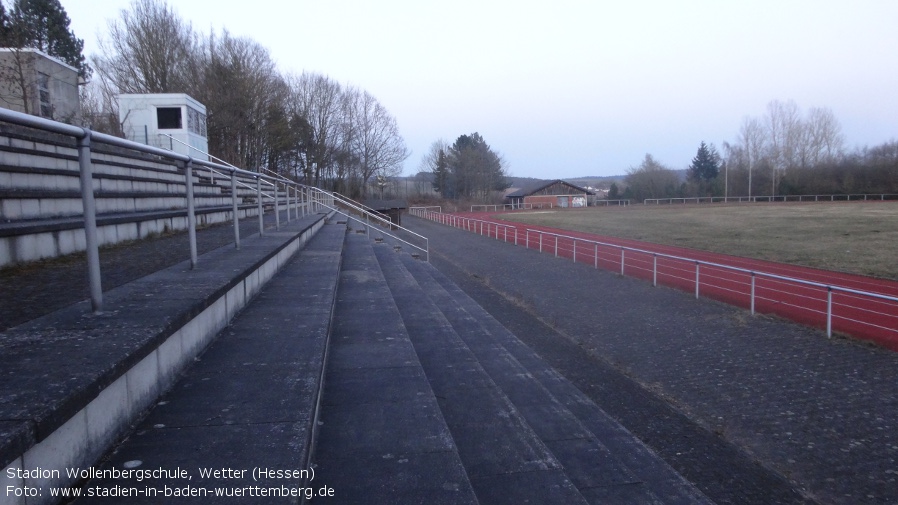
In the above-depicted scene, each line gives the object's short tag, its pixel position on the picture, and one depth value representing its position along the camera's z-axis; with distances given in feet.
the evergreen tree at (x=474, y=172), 312.71
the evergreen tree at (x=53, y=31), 82.84
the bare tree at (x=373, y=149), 224.94
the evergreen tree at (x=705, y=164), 353.10
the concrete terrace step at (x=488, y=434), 11.56
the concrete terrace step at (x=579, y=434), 13.33
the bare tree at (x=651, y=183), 290.35
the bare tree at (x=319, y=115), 188.34
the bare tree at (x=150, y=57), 101.50
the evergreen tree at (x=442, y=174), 318.04
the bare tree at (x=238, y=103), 102.27
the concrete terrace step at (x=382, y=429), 9.75
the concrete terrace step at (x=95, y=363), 6.75
